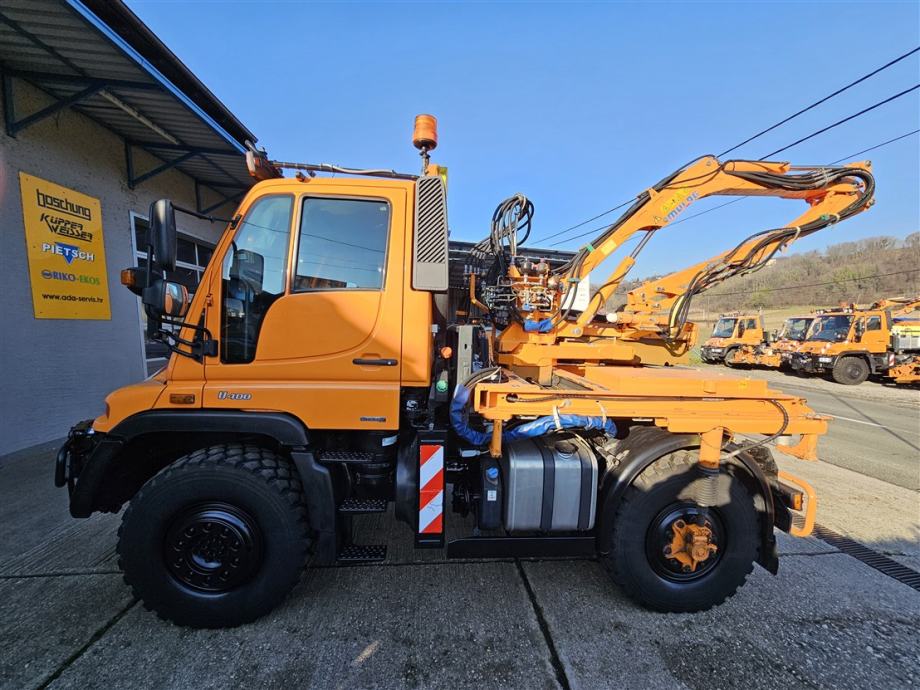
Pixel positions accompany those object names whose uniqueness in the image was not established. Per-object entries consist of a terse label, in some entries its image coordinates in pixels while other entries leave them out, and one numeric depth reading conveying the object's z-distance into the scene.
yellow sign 5.00
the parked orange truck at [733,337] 17.55
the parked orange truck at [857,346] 13.62
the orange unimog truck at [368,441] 2.37
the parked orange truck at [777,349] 15.87
